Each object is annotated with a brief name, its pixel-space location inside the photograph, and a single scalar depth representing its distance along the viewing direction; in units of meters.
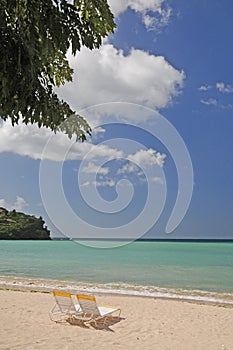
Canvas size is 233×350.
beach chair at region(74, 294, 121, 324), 7.58
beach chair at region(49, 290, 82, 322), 8.04
